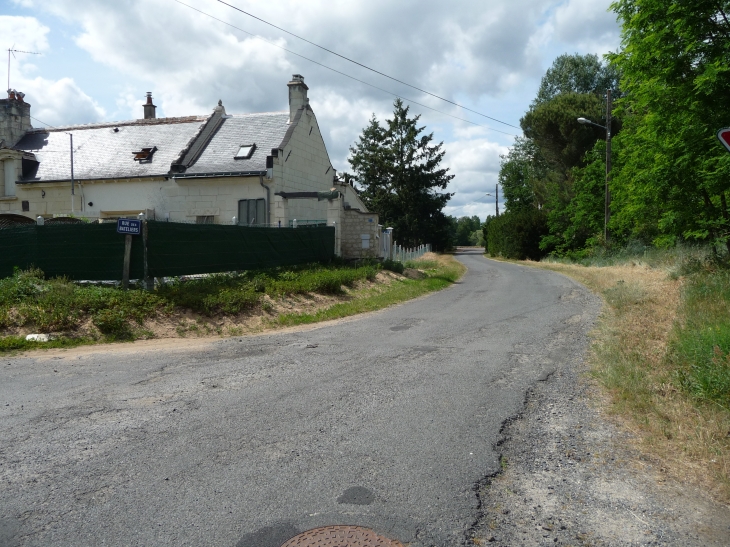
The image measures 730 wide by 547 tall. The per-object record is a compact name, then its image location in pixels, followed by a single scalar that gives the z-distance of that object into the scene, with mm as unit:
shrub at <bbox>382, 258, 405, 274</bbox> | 22141
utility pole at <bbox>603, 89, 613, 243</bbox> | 28188
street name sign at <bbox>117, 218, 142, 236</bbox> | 12531
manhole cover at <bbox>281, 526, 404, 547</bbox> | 3459
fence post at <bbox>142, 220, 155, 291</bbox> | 12828
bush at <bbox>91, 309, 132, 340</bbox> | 11023
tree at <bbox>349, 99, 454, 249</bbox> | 54188
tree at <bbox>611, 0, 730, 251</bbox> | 13961
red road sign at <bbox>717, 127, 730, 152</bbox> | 5125
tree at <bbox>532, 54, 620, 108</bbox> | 53219
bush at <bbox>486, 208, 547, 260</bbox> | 48312
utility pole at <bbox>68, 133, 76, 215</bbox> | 23484
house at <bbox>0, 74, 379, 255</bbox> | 22031
